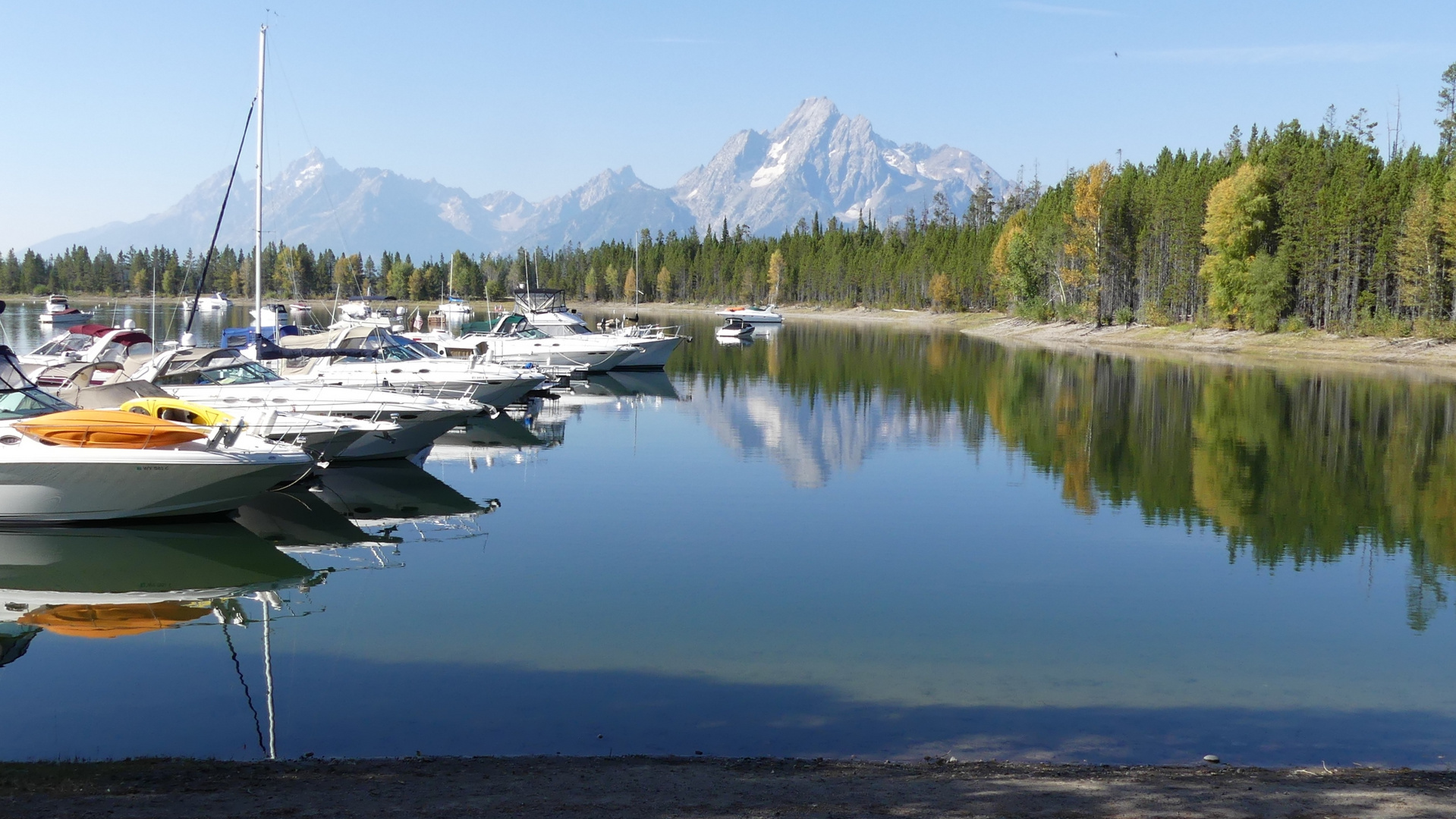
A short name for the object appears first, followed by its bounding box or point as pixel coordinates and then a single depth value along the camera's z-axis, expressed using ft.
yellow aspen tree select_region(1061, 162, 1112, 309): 318.24
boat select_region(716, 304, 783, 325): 412.98
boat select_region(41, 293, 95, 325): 318.24
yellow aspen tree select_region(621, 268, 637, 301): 606.09
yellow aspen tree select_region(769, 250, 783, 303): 561.02
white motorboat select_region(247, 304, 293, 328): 188.90
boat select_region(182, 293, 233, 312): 466.29
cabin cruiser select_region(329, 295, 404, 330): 203.62
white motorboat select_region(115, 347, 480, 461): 82.94
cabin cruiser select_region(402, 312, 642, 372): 160.97
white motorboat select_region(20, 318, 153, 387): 111.55
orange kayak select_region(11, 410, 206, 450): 60.29
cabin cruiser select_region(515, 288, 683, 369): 181.27
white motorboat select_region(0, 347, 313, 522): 60.23
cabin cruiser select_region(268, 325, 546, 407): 111.04
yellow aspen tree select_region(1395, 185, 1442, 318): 216.74
